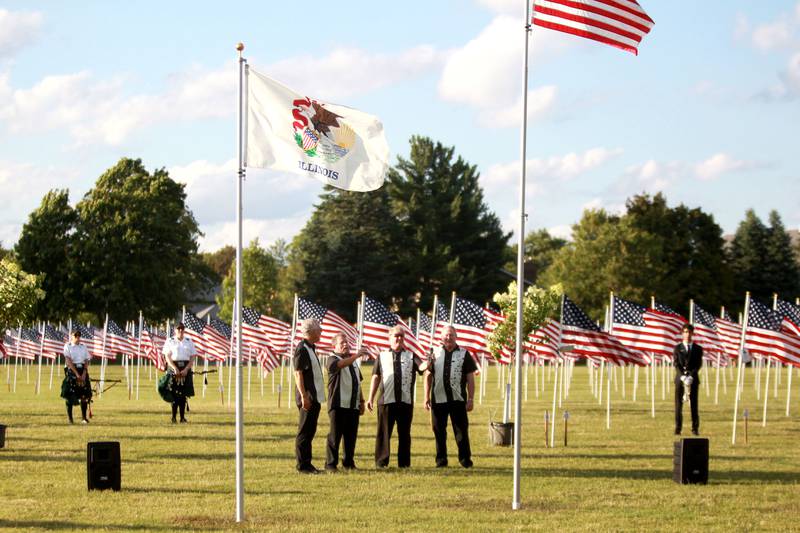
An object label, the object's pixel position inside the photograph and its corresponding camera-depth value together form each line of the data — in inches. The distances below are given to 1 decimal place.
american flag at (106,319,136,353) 1589.0
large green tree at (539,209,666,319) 3506.4
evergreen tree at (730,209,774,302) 4005.9
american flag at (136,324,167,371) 1593.3
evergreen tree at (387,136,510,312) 3671.3
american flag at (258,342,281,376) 1401.3
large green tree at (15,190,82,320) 3093.0
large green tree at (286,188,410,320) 3508.9
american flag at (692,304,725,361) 1421.9
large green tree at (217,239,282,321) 4065.0
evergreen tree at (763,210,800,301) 3996.1
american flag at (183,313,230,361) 1453.0
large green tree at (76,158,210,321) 3105.3
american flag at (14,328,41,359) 1839.3
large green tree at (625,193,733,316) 3580.2
